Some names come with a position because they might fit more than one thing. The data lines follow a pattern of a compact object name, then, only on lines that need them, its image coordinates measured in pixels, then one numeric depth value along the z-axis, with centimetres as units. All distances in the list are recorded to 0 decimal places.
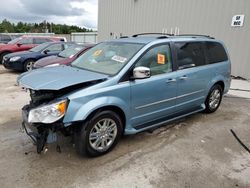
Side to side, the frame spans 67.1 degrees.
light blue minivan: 236
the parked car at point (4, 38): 1358
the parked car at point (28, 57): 764
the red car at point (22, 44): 964
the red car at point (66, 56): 606
